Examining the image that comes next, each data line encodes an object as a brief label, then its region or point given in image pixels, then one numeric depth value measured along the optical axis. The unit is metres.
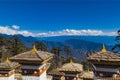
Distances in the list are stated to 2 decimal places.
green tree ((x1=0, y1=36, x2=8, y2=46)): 30.42
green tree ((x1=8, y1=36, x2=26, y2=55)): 29.07
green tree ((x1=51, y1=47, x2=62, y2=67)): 37.65
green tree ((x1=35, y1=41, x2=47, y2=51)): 34.25
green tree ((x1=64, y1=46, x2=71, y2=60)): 47.95
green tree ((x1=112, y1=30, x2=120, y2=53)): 17.92
